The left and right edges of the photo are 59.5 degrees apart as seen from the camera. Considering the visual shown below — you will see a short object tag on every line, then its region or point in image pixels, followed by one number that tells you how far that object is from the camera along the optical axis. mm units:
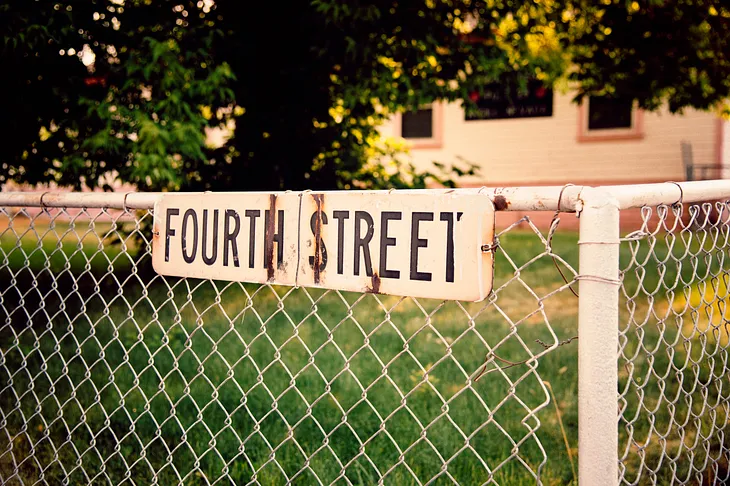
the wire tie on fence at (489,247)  1342
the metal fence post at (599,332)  1223
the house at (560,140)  13133
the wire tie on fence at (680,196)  1562
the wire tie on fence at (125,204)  2027
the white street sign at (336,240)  1378
